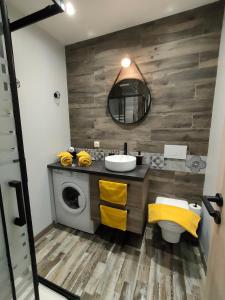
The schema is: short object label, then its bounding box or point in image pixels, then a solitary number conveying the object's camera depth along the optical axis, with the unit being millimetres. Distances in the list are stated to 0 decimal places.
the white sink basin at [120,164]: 1641
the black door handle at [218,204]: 747
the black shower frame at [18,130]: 598
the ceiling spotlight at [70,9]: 1446
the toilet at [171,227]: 1570
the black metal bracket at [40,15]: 826
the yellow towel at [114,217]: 1665
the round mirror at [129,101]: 1876
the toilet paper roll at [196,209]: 1657
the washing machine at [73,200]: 1844
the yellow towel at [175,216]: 1476
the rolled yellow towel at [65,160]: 1915
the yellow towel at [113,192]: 1595
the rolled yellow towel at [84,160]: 1860
